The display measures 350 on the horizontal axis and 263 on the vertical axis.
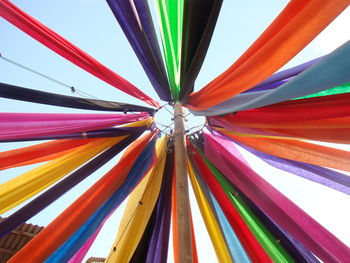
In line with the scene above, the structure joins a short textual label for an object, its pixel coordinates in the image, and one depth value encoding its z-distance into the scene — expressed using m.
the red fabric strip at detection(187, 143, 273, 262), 3.09
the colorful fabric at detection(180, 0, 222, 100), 1.72
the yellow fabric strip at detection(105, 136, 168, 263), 3.08
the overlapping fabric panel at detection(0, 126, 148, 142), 2.34
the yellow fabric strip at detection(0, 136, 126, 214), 2.54
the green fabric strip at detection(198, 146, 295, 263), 2.99
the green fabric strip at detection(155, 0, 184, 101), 2.17
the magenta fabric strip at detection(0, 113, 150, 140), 2.12
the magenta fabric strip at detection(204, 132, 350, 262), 2.38
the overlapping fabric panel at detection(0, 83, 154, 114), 2.00
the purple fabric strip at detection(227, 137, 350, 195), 2.62
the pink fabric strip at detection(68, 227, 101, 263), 3.09
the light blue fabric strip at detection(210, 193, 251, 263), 3.12
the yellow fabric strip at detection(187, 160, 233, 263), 3.32
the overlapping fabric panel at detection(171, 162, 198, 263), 3.61
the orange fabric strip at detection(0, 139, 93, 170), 2.44
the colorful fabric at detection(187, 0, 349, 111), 1.36
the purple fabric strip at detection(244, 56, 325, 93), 2.21
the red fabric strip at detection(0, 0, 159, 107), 1.82
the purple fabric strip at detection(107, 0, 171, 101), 1.96
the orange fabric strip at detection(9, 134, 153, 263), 2.24
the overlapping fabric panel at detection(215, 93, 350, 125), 2.00
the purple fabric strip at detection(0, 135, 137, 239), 2.32
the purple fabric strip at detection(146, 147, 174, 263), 3.25
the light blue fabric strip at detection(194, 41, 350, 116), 1.28
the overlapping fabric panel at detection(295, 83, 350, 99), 2.05
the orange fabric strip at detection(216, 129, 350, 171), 2.29
